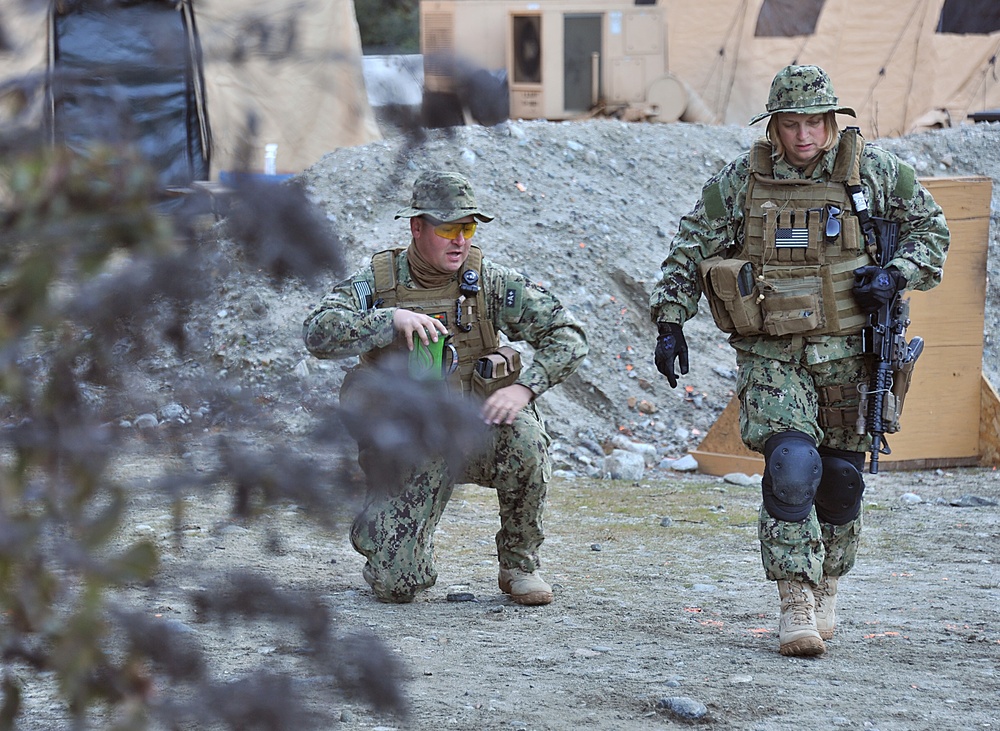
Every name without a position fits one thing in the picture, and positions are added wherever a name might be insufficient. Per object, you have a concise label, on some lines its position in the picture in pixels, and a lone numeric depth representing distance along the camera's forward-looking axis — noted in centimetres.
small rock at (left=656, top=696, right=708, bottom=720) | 670
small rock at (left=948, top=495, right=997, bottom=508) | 1367
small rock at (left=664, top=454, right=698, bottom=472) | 1609
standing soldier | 832
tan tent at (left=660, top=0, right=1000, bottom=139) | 3253
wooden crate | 1527
